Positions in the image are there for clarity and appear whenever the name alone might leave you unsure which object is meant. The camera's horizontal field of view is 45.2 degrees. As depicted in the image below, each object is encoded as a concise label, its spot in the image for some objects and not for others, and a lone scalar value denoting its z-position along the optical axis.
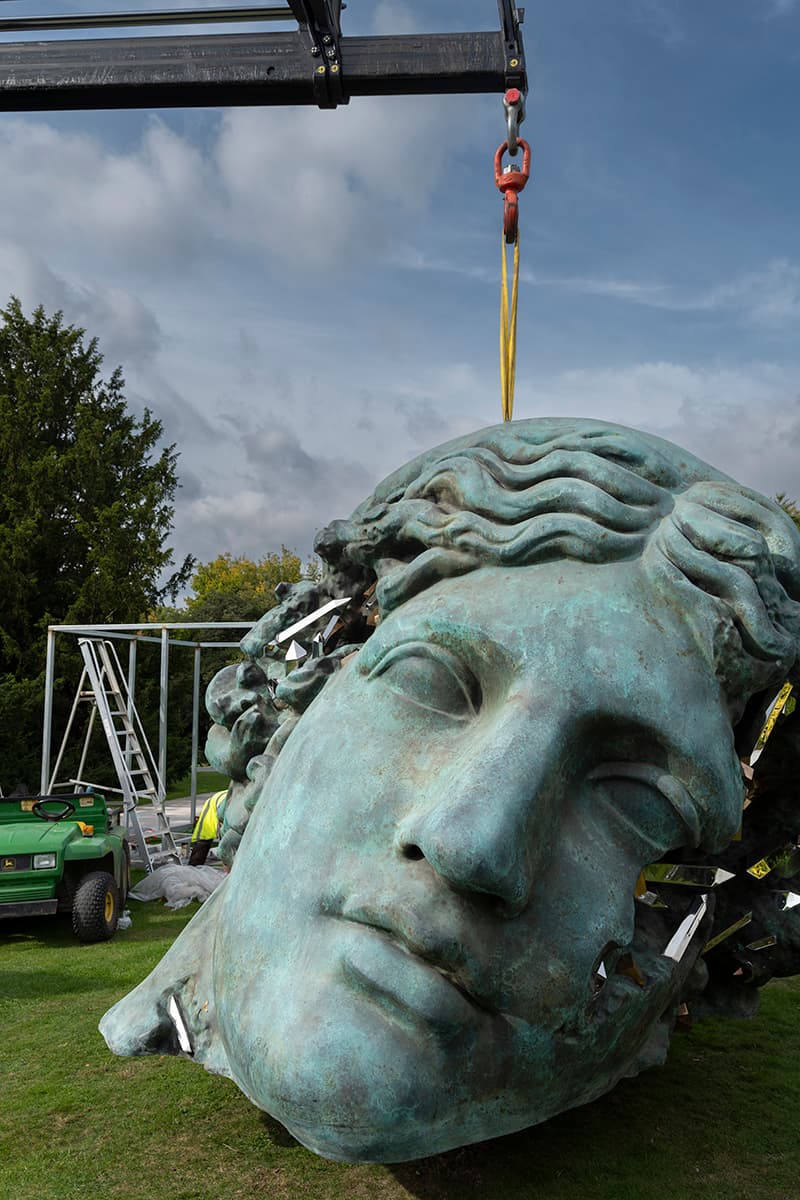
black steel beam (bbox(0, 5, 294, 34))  4.10
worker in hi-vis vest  9.23
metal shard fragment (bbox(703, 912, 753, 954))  3.30
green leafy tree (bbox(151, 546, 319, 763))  18.00
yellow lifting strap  3.04
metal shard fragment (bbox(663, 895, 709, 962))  2.61
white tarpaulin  8.76
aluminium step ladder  9.91
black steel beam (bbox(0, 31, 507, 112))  4.08
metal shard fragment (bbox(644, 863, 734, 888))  2.72
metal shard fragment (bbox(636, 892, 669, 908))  2.69
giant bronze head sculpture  1.91
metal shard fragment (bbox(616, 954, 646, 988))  2.34
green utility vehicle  7.45
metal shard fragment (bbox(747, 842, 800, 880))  3.31
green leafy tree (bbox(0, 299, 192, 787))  15.79
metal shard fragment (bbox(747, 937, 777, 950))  3.45
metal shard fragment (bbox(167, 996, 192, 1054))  2.68
